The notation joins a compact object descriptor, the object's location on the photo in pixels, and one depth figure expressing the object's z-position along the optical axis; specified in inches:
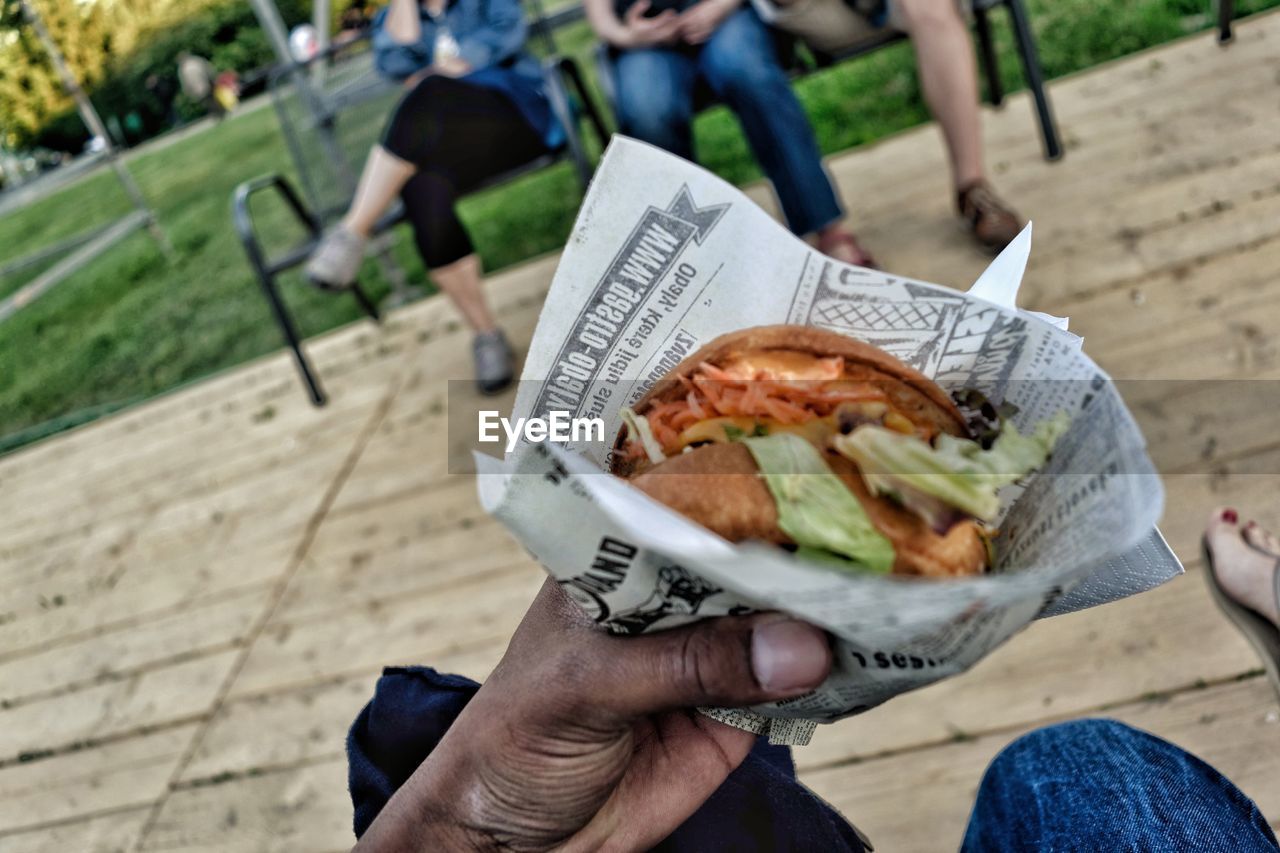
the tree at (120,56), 375.6
